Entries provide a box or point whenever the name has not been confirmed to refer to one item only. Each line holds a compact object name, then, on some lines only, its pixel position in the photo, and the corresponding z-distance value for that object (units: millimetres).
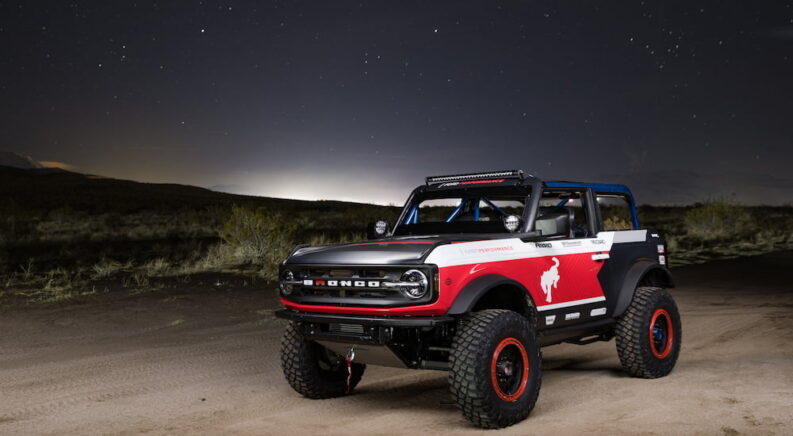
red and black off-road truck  6340
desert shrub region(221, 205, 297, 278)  22391
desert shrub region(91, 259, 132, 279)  19191
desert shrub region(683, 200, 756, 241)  38406
